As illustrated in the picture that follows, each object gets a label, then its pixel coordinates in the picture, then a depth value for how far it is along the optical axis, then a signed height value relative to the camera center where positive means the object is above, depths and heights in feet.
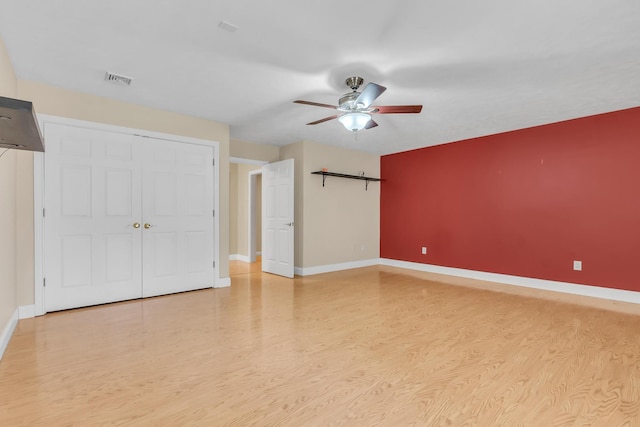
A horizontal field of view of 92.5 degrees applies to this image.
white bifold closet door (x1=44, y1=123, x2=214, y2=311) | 11.22 -0.24
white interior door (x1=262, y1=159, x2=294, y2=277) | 17.69 -0.40
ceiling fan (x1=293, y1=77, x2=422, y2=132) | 9.41 +3.30
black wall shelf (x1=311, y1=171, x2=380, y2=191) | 18.60 +2.28
